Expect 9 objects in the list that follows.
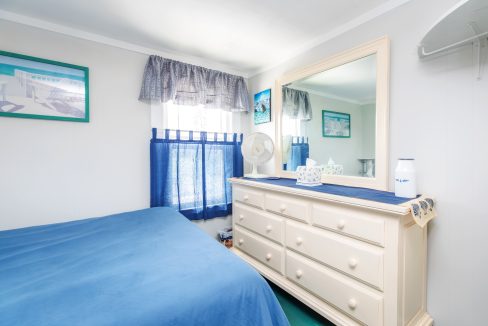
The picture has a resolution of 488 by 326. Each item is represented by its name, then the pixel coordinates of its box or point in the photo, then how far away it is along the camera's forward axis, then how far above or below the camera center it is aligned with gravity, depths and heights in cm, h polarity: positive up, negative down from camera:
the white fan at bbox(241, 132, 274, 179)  252 +8
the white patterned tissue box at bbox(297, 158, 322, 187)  190 -17
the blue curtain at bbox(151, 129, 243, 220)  235 -18
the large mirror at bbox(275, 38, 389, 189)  167 +35
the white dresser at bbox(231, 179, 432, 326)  123 -67
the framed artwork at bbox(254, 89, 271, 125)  272 +63
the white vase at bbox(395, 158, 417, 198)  137 -15
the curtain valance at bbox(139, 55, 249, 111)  229 +81
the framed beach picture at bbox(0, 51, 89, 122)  174 +57
